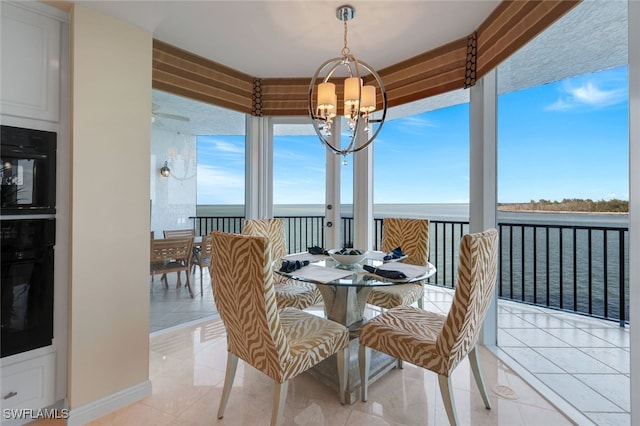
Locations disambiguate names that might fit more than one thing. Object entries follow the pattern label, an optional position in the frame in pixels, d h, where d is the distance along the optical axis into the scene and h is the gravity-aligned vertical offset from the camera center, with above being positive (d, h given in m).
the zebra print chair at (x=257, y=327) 1.24 -0.53
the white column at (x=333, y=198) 3.35 +0.19
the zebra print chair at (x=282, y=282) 2.23 -0.61
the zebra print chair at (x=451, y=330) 1.30 -0.63
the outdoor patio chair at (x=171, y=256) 2.67 -0.41
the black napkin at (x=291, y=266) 1.82 -0.33
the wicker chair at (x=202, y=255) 3.03 -0.44
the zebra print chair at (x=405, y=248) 2.25 -0.32
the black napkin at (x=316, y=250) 2.43 -0.30
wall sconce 2.66 +0.40
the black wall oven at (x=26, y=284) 1.42 -0.37
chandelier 1.85 +0.76
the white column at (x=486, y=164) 2.38 +0.43
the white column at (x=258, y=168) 3.30 +0.54
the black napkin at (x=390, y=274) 1.62 -0.34
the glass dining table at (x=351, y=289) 1.63 -0.52
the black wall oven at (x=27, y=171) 1.41 +0.21
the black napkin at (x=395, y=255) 2.14 -0.30
